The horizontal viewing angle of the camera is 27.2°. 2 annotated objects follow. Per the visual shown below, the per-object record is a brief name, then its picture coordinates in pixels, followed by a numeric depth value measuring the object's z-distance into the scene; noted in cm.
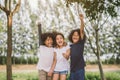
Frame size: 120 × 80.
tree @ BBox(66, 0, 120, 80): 790
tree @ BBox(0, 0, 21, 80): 858
